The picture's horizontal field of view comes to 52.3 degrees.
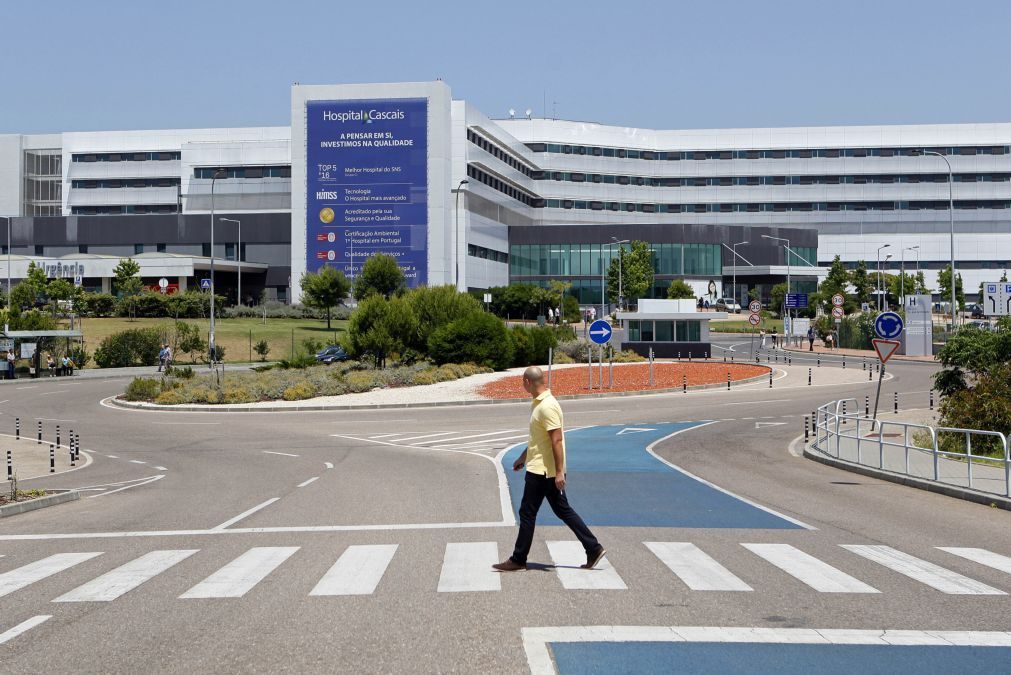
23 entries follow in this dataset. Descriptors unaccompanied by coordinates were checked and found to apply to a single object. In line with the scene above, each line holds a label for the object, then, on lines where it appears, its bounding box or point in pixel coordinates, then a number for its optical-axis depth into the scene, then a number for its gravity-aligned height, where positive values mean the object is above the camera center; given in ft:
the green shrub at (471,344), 169.17 -4.03
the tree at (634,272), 354.95 +16.81
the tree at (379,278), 264.93 +10.90
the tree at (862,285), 352.53 +12.09
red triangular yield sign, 76.59 -2.05
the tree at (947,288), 351.25 +11.40
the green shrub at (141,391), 141.79 -10.00
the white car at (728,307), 381.60 +4.88
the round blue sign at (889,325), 76.33 -0.35
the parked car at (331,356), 201.64 -7.18
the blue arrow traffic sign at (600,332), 123.03 -1.46
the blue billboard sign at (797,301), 306.64 +5.97
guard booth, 210.38 -2.49
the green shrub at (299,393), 138.10 -9.90
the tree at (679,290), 357.00 +10.42
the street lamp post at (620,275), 339.63 +12.19
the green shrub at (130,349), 218.79 -6.52
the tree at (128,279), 299.79 +11.83
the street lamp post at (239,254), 312.99 +20.78
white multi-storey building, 350.43 +48.29
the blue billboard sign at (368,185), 297.94 +39.17
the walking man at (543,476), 30.63 -4.69
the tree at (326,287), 274.77 +8.65
